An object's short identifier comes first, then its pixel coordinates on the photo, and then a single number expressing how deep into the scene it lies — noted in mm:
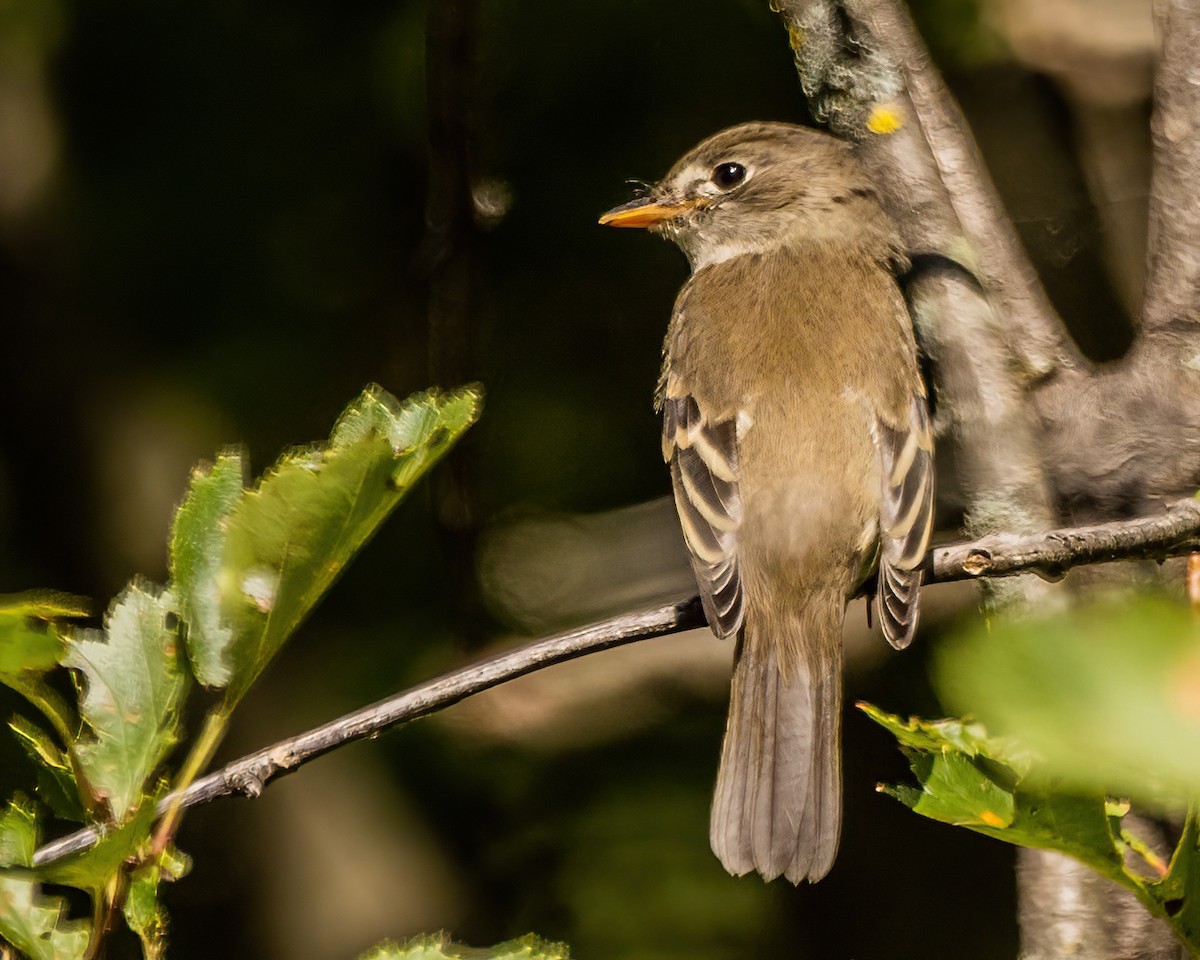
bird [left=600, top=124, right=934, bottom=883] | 3215
